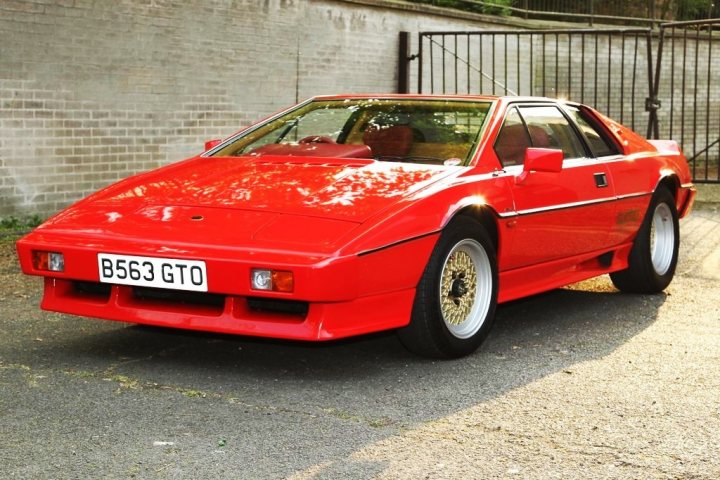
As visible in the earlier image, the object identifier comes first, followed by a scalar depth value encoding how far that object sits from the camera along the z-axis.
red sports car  4.72
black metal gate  15.03
